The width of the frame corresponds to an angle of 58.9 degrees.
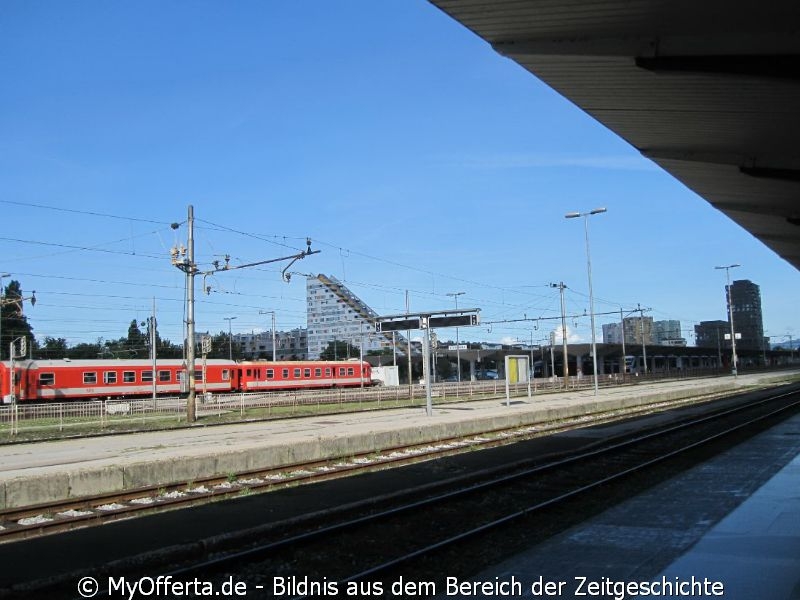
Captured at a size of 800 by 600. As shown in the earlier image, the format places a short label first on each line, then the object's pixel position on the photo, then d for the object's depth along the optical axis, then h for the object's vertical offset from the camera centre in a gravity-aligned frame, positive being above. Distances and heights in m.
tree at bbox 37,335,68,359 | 77.38 +2.46
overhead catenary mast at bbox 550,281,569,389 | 47.53 +2.01
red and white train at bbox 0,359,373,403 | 40.28 -0.75
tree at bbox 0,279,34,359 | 66.40 +4.76
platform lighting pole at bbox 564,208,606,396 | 38.59 +5.08
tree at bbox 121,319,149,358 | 99.04 +4.15
